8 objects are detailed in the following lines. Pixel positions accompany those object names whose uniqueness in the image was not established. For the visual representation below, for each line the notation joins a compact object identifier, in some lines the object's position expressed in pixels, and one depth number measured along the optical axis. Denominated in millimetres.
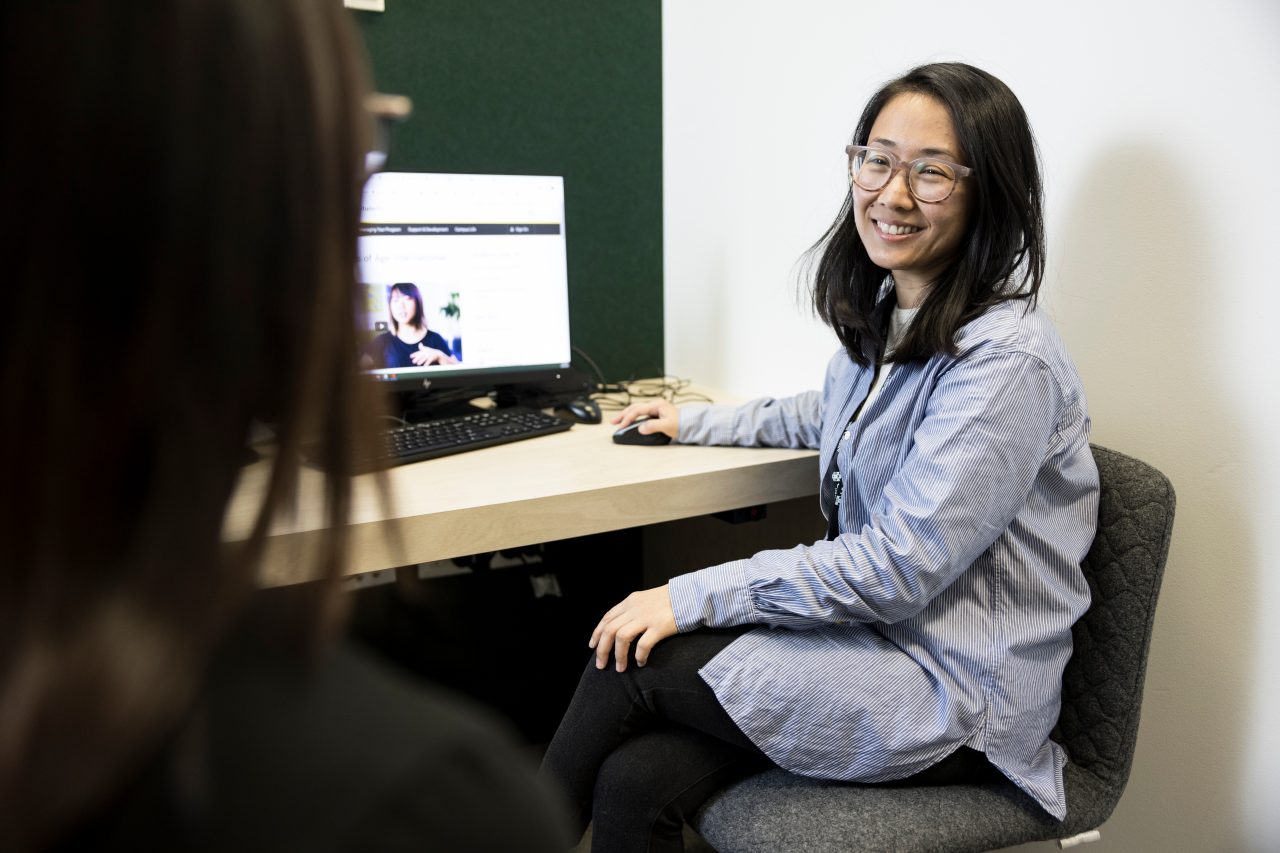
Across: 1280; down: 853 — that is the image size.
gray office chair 944
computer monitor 1559
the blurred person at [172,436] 276
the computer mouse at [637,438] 1508
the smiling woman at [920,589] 975
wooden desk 1177
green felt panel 1796
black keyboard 1390
